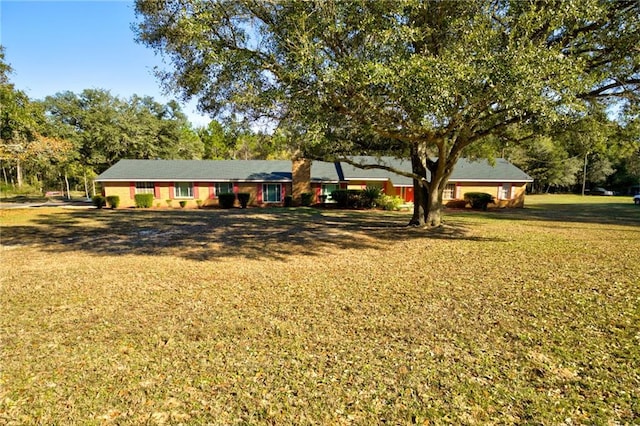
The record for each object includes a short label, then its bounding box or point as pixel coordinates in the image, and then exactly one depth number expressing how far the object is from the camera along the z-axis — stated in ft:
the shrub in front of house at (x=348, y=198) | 87.10
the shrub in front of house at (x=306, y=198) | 92.68
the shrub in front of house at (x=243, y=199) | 92.43
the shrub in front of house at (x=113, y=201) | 89.36
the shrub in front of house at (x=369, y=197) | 86.12
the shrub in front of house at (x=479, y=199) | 86.89
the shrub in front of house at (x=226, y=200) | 91.56
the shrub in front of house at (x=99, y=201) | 89.10
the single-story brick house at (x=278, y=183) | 93.71
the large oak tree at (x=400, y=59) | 22.39
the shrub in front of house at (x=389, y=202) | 83.83
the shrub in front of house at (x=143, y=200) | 90.53
